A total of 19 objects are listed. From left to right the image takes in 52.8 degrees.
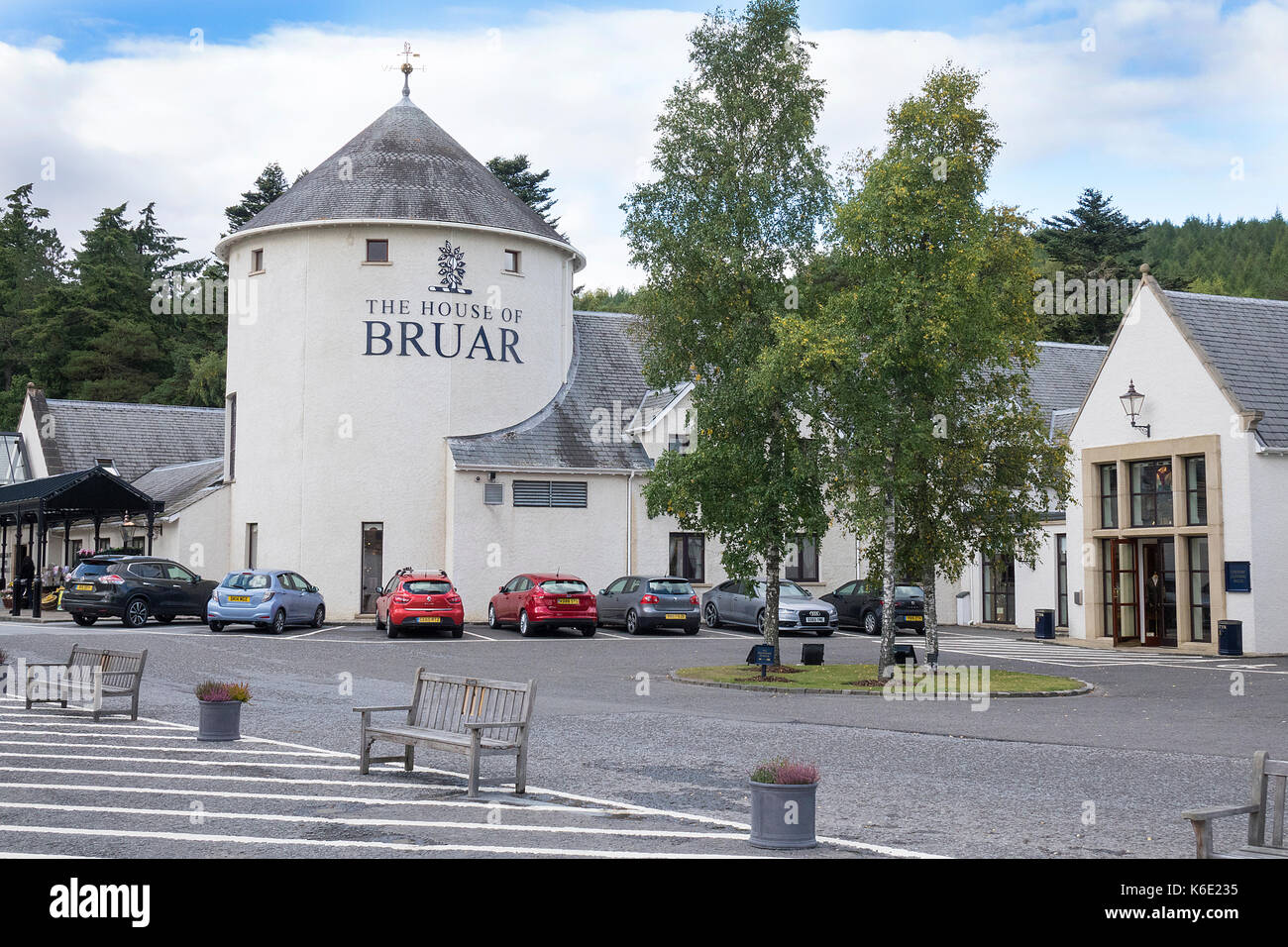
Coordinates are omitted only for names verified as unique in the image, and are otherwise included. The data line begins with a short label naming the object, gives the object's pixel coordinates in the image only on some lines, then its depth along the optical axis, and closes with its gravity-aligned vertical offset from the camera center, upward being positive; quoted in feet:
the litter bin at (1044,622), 105.81 -6.39
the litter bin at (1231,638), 87.76 -6.38
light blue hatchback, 106.32 -4.67
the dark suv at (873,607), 115.96 -5.71
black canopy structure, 126.00 +4.65
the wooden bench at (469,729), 34.78 -5.30
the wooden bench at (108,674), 50.83 -5.21
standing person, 136.26 -3.53
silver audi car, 111.55 -5.78
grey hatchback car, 111.75 -5.25
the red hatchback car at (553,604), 107.45 -4.99
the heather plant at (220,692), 44.11 -5.05
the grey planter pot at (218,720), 44.04 -5.94
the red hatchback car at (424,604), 103.91 -4.78
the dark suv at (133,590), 108.68 -3.87
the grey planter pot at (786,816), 27.73 -5.83
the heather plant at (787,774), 27.89 -4.94
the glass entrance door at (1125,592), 99.76 -3.73
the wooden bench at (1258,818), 22.77 -4.95
